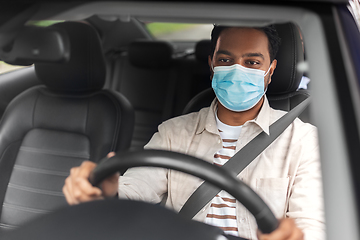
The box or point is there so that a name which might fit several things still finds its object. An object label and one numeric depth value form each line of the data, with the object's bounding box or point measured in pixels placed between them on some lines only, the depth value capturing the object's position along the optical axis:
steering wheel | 0.68
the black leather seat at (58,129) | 1.79
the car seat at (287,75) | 1.46
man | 1.25
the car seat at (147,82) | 3.15
